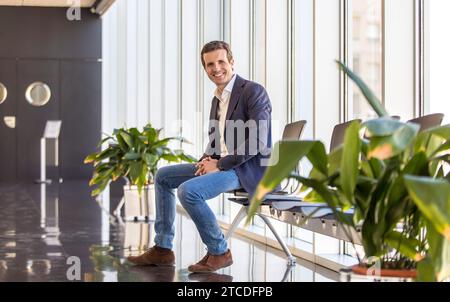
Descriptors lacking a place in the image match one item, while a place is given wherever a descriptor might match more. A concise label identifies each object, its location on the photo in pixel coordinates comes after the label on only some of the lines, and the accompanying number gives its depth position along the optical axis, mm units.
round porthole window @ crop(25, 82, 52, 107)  15586
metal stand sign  14600
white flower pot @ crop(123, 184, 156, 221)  7703
